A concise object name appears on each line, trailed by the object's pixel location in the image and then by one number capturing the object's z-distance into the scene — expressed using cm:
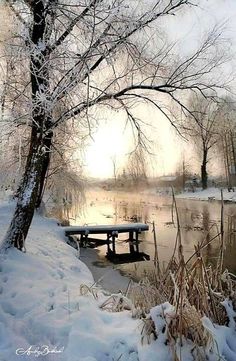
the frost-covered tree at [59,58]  636
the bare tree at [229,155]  4141
